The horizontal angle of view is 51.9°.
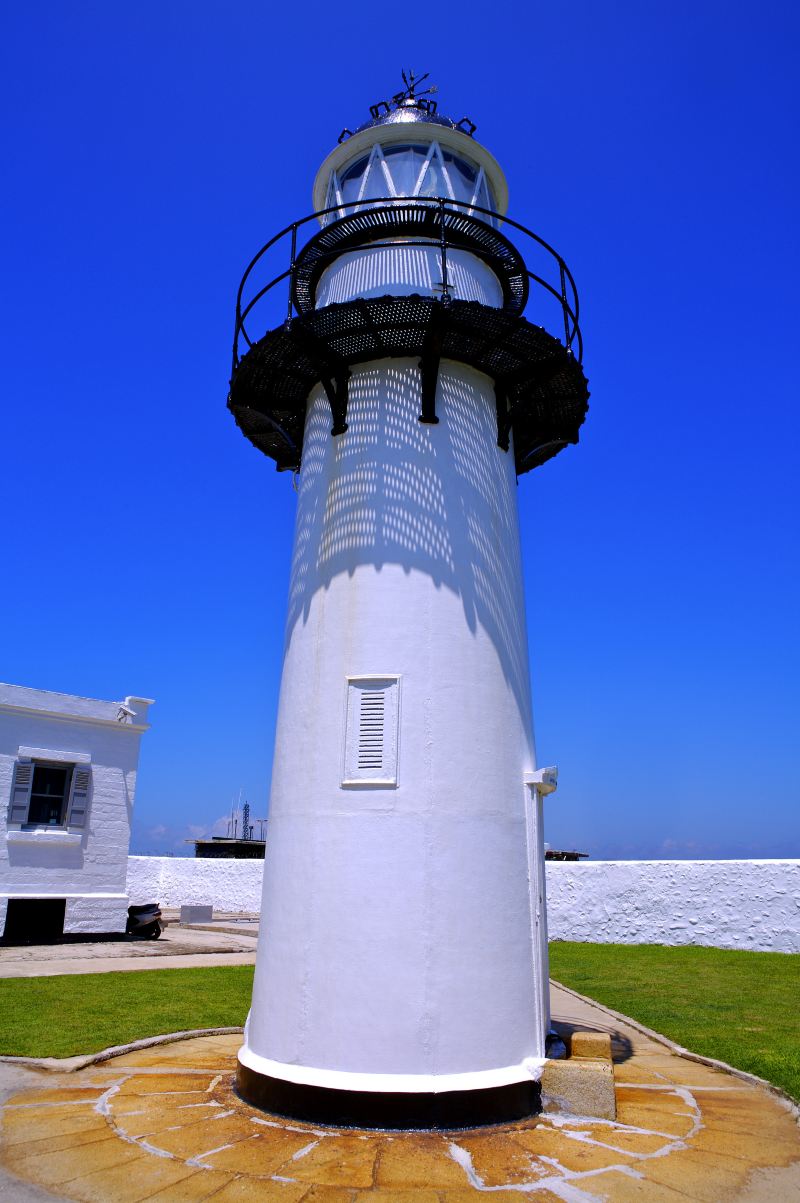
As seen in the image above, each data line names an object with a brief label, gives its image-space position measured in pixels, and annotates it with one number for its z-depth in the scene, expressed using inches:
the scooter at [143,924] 795.4
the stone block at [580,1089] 236.2
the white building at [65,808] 722.2
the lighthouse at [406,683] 234.1
